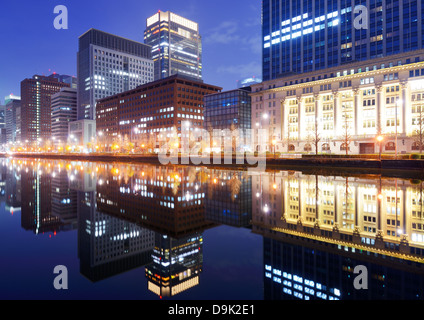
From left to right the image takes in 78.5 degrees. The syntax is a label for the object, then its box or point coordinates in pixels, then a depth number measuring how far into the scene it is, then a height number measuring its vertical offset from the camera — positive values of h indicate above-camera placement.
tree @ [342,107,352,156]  73.31 +9.28
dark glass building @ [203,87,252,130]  104.12 +20.61
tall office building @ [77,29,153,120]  190.88 +68.33
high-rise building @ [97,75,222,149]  133.12 +28.21
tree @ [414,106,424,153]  59.80 +8.02
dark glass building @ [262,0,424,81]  87.19 +48.21
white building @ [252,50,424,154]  66.25 +15.49
